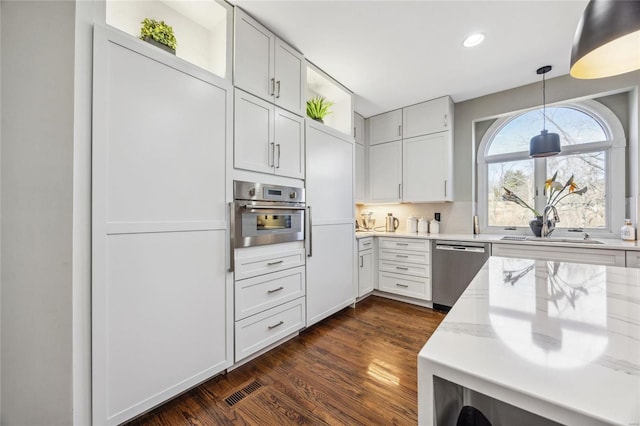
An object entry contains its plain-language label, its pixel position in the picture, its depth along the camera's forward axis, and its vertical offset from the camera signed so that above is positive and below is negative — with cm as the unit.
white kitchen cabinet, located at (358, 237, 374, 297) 311 -67
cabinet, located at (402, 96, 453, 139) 311 +123
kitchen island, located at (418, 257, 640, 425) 39 -28
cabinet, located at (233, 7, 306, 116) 180 +116
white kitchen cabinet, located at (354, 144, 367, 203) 366 +57
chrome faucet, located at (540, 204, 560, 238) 264 -8
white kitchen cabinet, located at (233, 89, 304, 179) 179 +59
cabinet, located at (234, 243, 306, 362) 180 -65
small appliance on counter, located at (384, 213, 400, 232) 367 -14
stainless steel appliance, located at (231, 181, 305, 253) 177 -1
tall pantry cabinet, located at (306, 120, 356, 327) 239 -9
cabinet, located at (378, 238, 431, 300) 297 -66
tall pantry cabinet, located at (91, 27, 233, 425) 121 -8
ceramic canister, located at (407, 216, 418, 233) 354 -15
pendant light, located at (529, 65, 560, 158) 236 +66
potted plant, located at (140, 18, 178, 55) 143 +103
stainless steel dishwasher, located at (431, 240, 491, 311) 266 -58
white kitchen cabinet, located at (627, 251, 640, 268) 197 -35
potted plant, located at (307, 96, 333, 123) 251 +104
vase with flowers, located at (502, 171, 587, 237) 266 +15
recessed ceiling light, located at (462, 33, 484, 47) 207 +146
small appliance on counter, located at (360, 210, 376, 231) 386 -13
